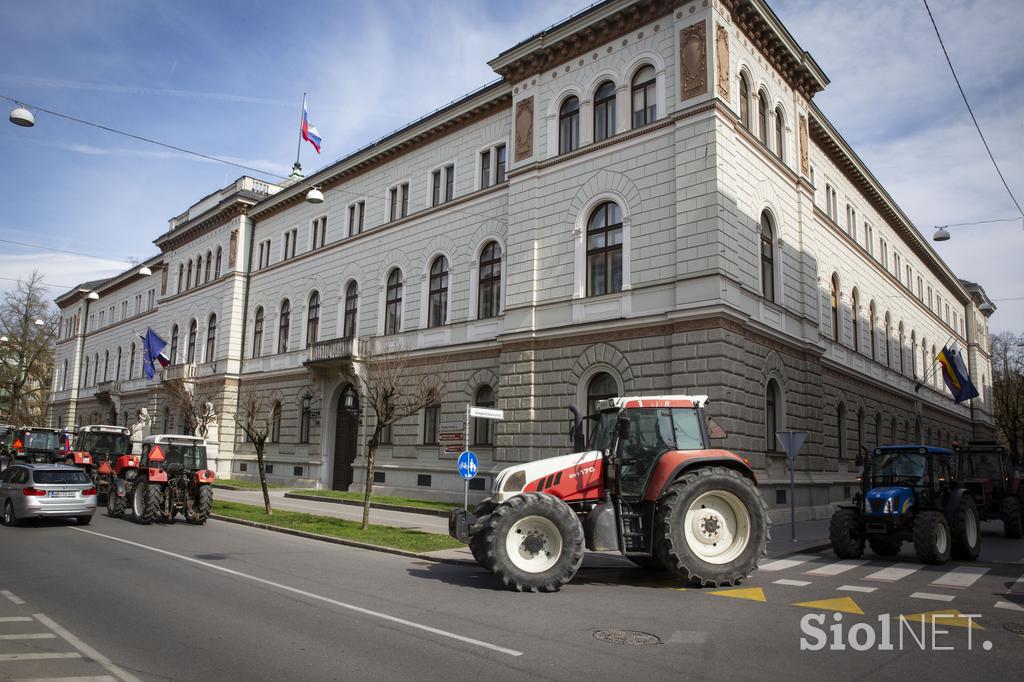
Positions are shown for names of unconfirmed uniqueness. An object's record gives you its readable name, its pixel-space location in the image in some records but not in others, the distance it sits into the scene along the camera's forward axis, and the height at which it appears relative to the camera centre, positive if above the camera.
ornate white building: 21.81 +7.01
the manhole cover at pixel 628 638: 7.41 -2.04
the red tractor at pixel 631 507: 10.20 -0.93
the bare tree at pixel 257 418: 22.12 +0.86
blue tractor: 13.66 -1.18
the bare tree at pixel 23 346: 57.78 +6.72
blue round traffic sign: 16.45 -0.57
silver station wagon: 16.86 -1.52
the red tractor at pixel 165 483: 18.55 -1.34
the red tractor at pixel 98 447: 24.97 -0.56
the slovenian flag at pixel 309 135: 36.72 +15.47
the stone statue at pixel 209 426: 36.19 +0.41
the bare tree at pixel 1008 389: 46.31 +4.92
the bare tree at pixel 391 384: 19.07 +2.08
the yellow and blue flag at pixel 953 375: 34.84 +3.82
